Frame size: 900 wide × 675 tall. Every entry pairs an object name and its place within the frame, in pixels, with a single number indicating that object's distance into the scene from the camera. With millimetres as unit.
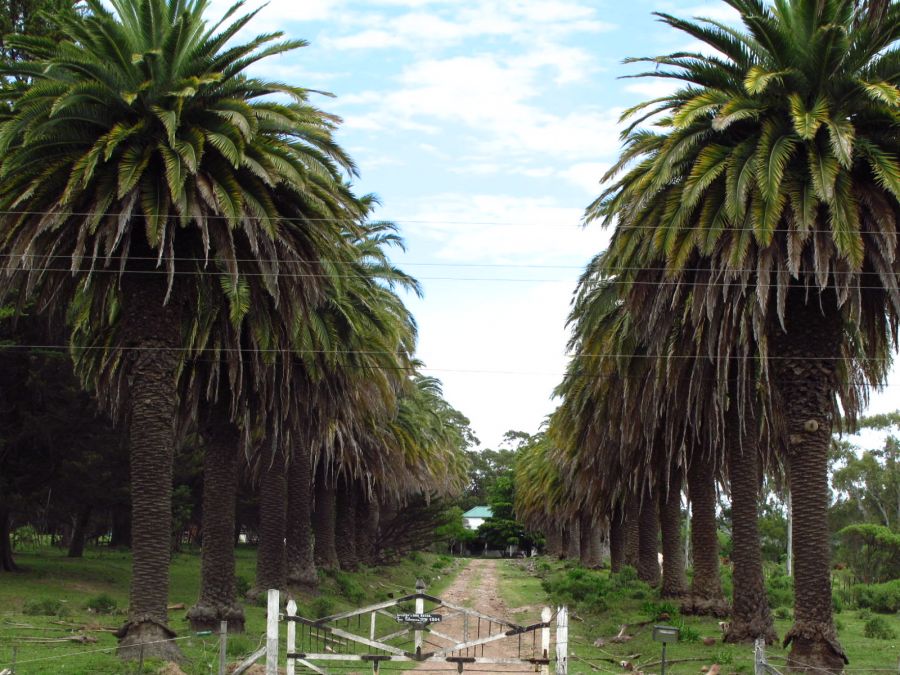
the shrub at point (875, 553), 53812
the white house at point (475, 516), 156825
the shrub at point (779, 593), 35994
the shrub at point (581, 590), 35875
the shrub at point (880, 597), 39125
